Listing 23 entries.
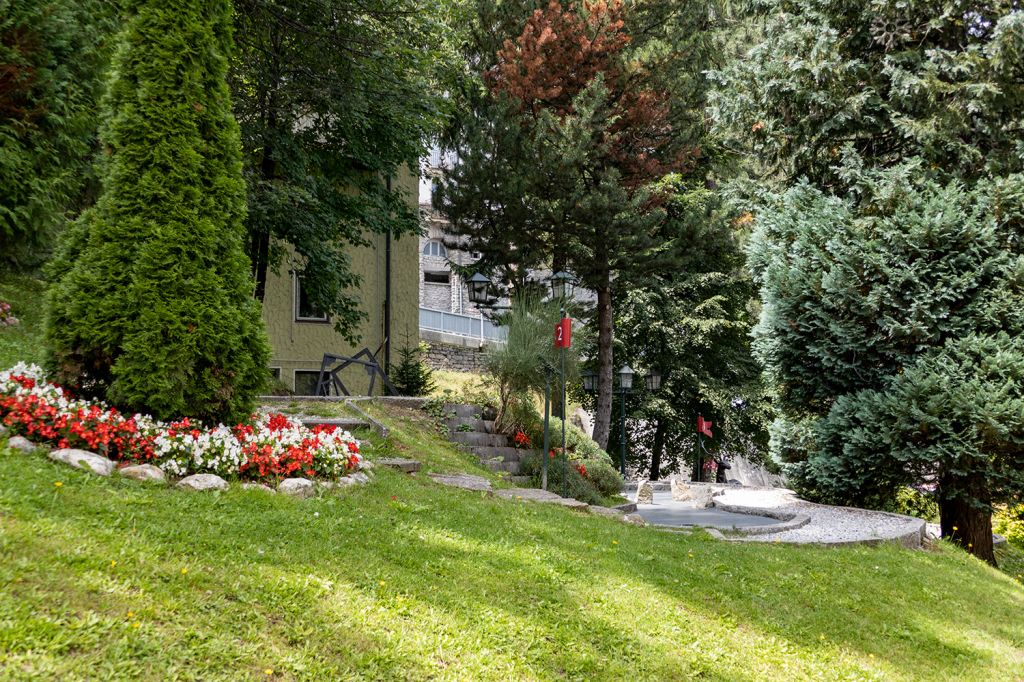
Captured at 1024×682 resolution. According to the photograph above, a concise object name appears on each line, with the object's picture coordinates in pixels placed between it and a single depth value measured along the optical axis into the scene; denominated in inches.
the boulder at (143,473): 205.6
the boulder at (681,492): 625.0
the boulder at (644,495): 609.5
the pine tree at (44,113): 374.9
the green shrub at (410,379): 684.7
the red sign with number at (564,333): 394.5
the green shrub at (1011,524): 574.9
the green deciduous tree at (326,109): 497.0
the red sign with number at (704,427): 818.2
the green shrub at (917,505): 544.4
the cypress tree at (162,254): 229.5
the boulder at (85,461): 197.9
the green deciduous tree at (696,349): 856.9
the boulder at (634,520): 338.9
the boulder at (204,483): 210.1
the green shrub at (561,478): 417.1
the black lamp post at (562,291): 398.3
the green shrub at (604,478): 486.3
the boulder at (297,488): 229.8
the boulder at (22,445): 198.5
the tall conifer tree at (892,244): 402.6
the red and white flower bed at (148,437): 210.8
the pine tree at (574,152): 661.9
